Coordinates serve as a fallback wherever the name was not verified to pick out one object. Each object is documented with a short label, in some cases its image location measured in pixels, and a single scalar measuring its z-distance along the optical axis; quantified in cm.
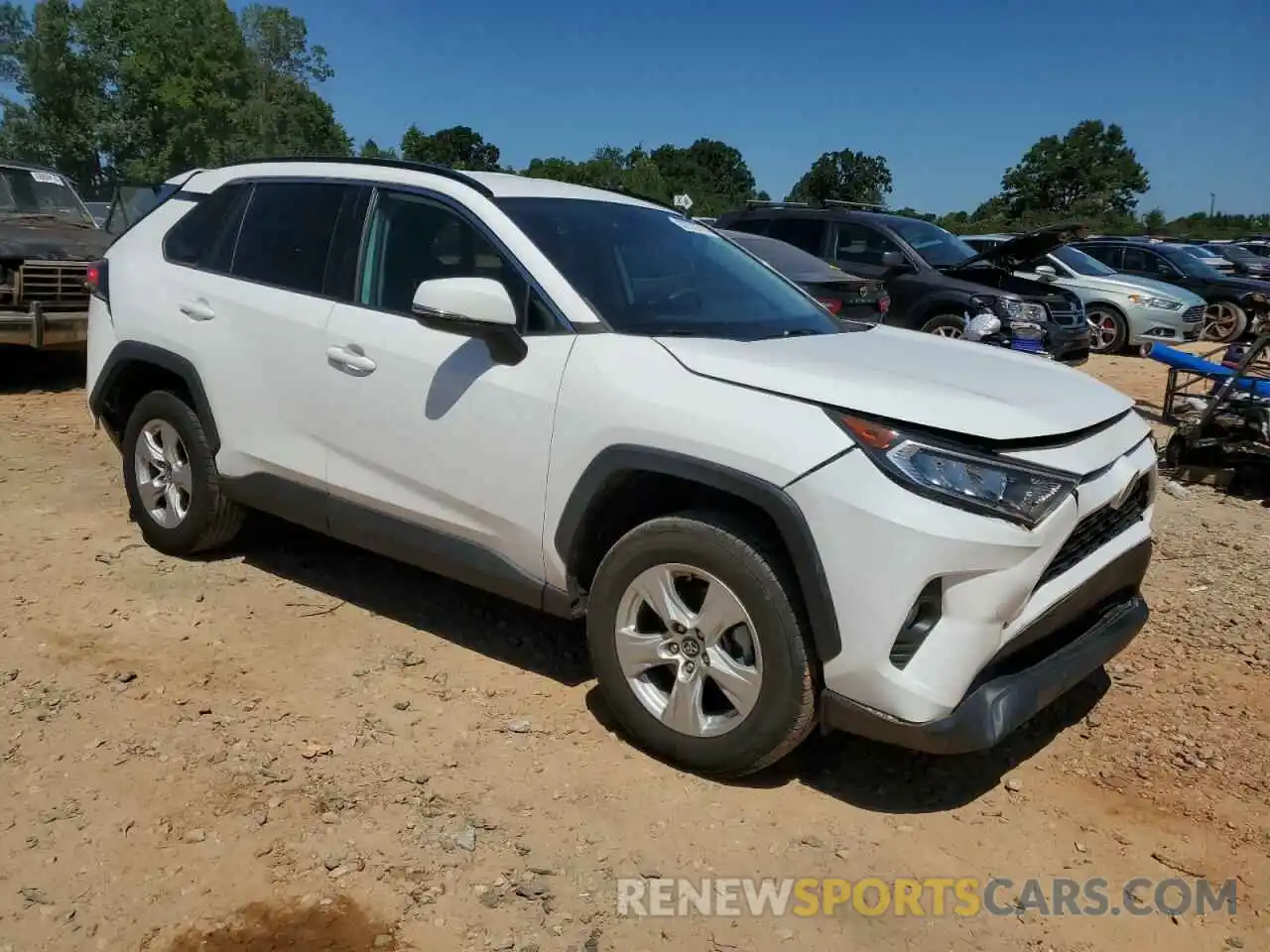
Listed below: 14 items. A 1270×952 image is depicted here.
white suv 278
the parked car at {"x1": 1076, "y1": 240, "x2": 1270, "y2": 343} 1642
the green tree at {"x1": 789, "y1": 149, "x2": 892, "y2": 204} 8819
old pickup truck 807
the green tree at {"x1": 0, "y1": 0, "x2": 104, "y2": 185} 5159
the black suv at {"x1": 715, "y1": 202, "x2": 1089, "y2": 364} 1079
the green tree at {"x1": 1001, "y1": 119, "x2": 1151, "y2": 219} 7006
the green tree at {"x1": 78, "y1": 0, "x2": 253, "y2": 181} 5303
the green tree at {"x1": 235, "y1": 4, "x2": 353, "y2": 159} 5756
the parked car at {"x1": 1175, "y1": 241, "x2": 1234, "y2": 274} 2066
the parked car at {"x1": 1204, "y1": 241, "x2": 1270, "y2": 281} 2052
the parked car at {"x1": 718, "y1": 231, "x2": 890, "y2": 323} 870
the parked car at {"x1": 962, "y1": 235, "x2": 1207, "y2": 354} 1437
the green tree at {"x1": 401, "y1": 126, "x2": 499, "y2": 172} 7606
